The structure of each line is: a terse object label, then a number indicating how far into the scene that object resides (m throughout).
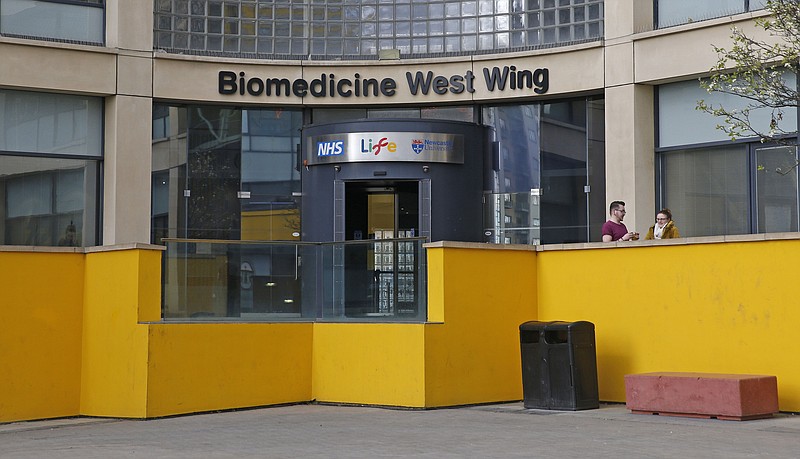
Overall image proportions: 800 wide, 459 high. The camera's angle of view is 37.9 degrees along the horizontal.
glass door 16.19
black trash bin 15.20
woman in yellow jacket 16.14
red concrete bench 13.52
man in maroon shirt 16.81
